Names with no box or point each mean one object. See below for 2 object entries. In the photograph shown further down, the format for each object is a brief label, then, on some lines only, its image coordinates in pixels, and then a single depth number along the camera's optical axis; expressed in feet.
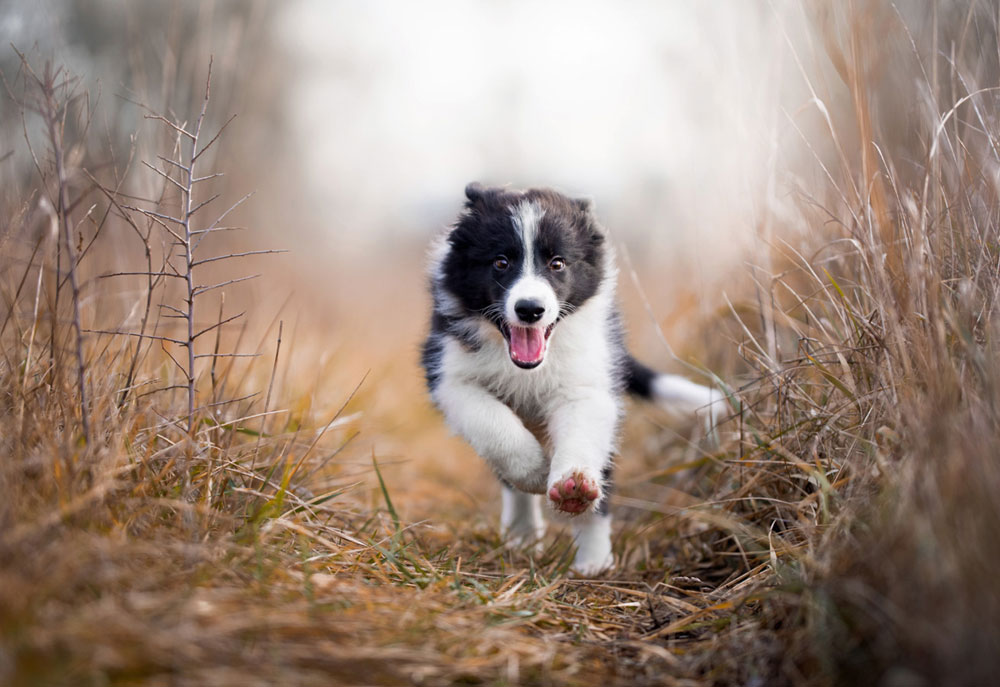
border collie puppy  9.48
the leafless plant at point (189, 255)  7.07
